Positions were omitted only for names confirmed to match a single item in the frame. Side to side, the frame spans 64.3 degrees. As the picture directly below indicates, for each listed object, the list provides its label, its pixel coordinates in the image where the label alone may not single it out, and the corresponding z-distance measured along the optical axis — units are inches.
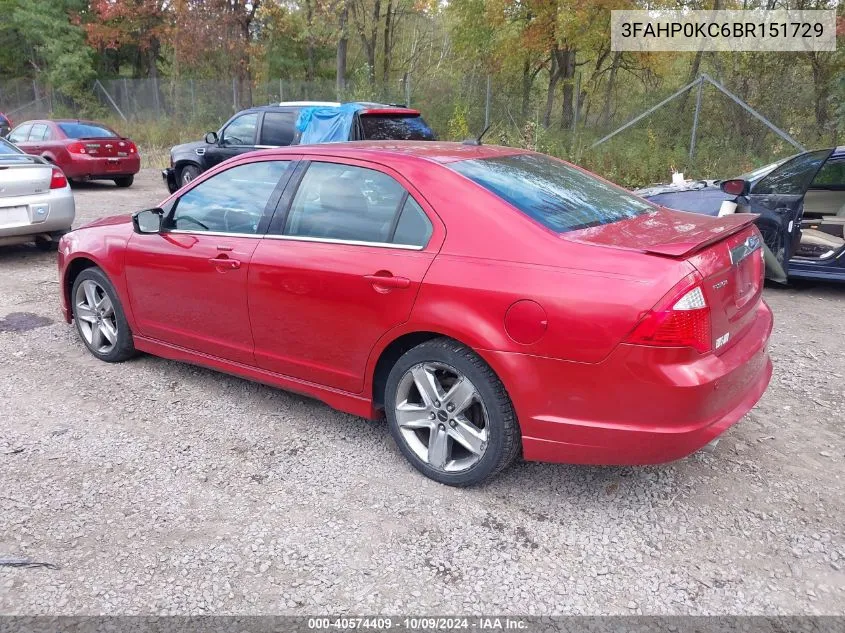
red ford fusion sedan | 106.0
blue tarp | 361.7
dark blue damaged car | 249.8
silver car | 288.4
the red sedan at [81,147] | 561.3
